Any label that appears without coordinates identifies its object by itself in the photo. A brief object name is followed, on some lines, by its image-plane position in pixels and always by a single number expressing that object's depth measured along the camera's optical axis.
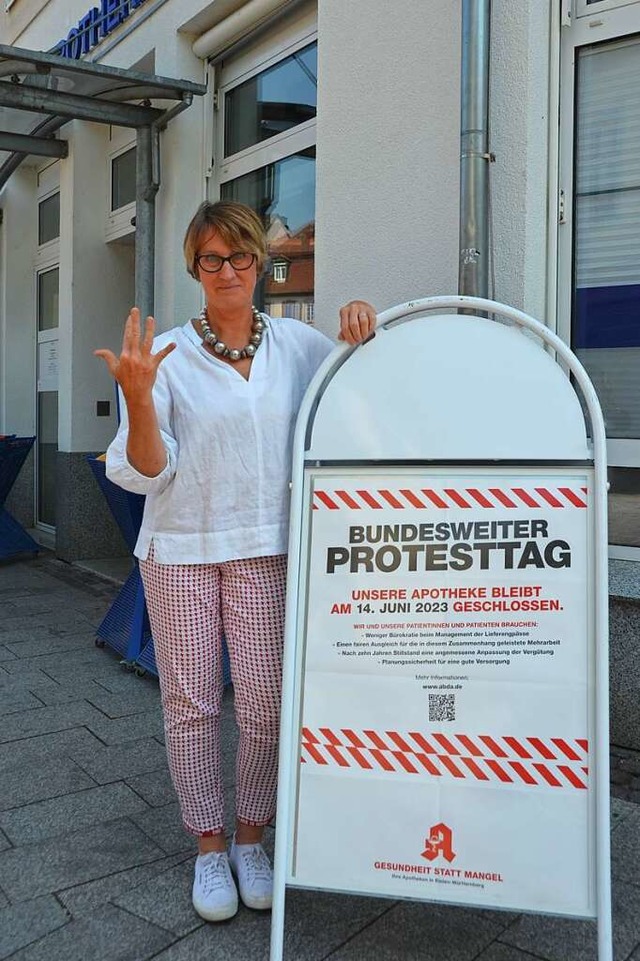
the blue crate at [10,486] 7.28
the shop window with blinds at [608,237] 3.44
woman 2.36
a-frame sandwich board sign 2.07
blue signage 6.45
